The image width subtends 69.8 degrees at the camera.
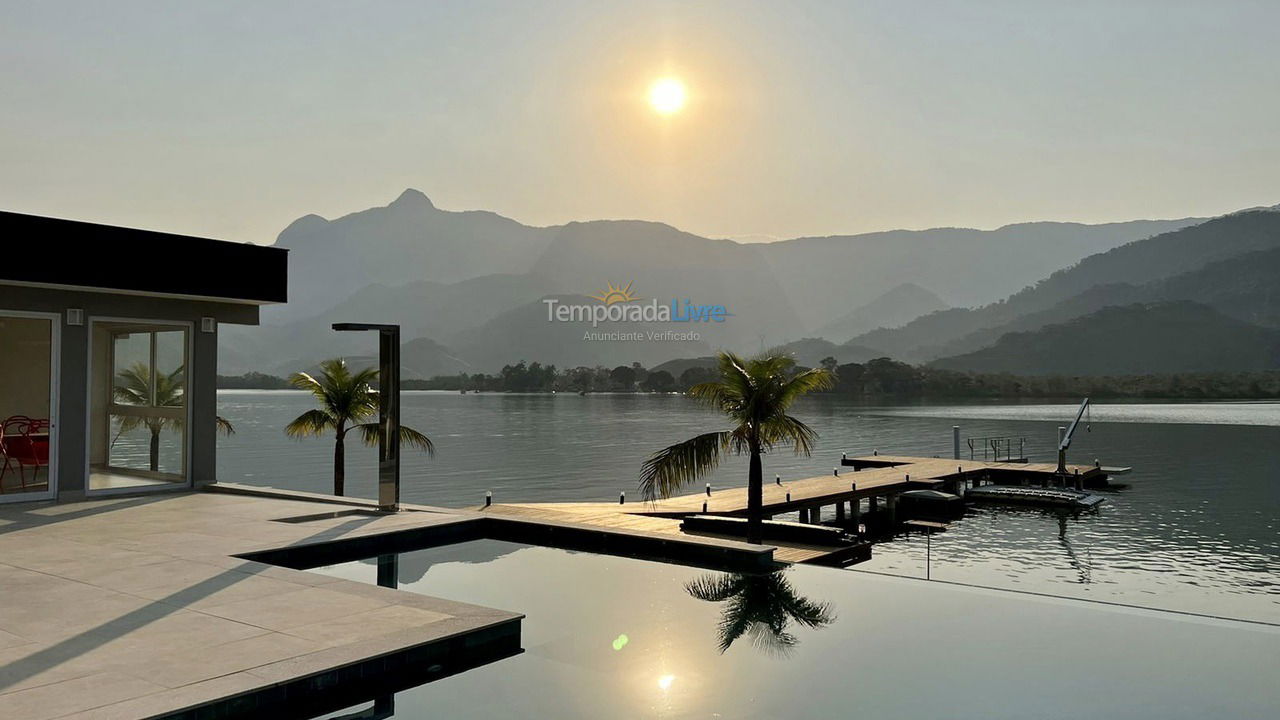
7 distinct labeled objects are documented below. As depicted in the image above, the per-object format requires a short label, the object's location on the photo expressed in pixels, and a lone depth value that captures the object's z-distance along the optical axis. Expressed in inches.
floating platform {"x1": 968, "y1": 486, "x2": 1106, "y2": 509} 1252.5
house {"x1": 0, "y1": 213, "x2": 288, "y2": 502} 443.5
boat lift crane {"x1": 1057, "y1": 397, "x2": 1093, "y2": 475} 1304.1
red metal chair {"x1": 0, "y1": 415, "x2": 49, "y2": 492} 448.8
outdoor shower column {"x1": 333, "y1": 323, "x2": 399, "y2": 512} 428.8
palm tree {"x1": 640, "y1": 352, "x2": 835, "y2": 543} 625.0
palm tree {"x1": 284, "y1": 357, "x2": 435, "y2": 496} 944.9
